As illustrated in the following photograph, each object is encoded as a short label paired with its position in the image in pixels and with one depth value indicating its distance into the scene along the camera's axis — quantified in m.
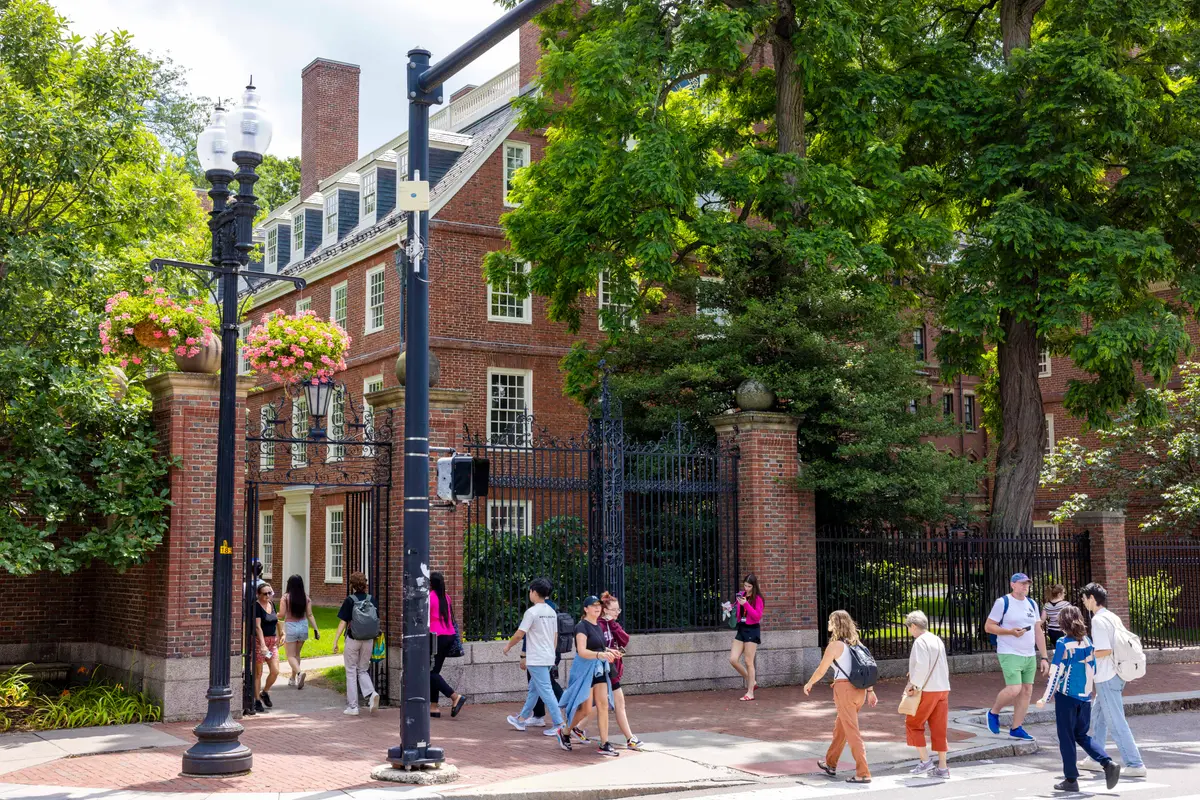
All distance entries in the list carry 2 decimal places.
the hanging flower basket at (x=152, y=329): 12.92
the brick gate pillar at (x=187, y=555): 13.21
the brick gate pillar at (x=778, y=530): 17.45
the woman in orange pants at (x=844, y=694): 10.51
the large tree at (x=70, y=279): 13.22
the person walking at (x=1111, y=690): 10.76
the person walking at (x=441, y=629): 13.55
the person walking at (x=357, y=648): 13.88
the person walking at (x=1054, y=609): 14.45
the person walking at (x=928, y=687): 10.48
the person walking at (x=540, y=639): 12.41
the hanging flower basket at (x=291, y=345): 15.06
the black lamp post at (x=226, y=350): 10.37
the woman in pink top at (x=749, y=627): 16.02
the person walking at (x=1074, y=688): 10.34
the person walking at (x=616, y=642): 11.91
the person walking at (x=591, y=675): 11.56
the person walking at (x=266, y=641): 14.59
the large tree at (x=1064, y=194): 20.00
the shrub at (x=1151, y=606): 22.56
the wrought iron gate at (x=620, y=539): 15.52
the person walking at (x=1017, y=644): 12.61
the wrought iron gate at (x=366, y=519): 14.29
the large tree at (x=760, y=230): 18.69
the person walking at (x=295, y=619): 15.84
